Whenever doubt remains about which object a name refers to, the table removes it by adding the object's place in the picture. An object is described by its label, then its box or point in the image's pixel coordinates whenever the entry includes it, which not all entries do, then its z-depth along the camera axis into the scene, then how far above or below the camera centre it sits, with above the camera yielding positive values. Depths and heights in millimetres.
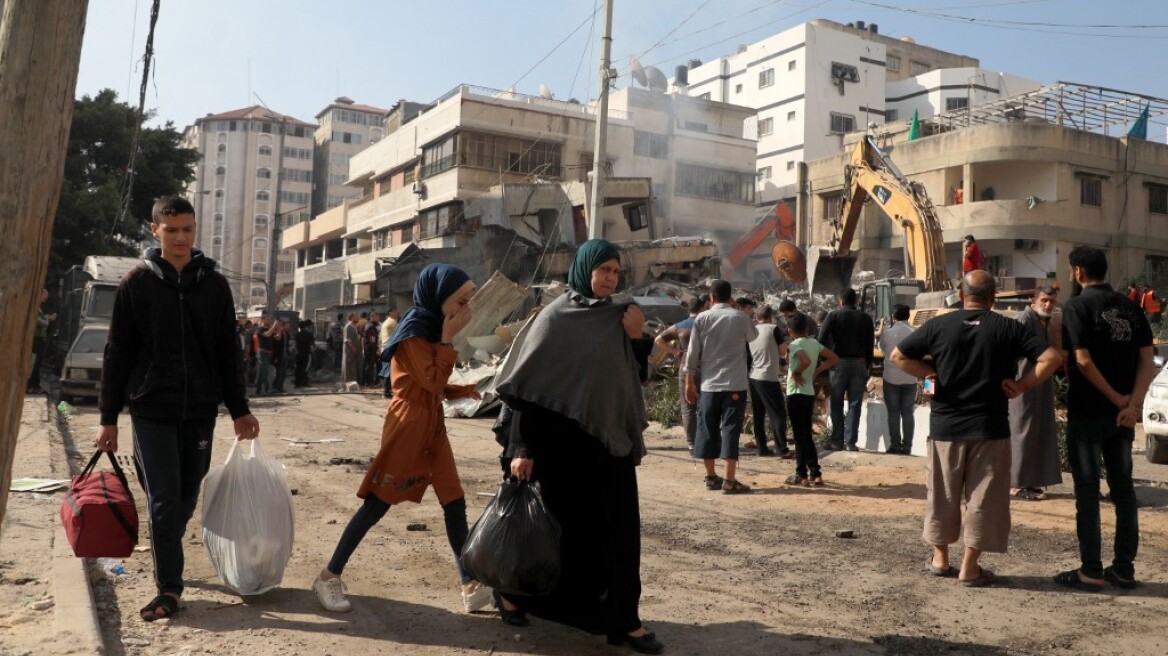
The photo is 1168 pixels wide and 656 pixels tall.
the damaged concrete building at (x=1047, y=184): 32625 +6977
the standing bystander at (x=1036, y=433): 7543 -362
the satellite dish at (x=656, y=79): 57781 +17229
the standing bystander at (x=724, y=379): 8602 -44
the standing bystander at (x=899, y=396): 10406 -161
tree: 30875 +5980
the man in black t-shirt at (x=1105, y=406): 5270 -94
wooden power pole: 2922 +565
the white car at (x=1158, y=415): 10195 -252
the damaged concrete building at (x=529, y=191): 35000 +7846
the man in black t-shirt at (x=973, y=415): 5230 -170
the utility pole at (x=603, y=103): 19500 +5263
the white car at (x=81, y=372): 16922 -419
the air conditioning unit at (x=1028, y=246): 33125 +4701
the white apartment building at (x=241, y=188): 100625 +17100
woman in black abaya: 4055 -291
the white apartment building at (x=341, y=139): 94562 +21113
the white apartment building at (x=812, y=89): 56281 +16939
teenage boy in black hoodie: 4398 -113
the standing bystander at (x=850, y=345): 10555 +358
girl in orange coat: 4590 -331
